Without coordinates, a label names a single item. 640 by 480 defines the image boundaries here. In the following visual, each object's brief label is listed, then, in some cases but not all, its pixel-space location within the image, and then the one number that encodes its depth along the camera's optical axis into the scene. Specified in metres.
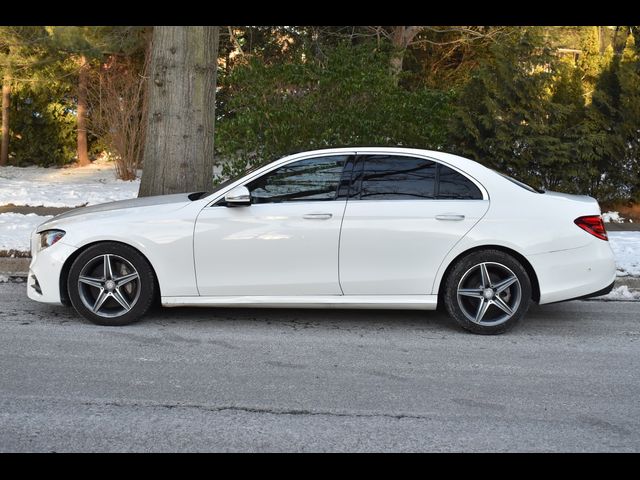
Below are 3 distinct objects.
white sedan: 6.20
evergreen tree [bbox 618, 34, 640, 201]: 12.20
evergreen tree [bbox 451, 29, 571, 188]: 12.09
